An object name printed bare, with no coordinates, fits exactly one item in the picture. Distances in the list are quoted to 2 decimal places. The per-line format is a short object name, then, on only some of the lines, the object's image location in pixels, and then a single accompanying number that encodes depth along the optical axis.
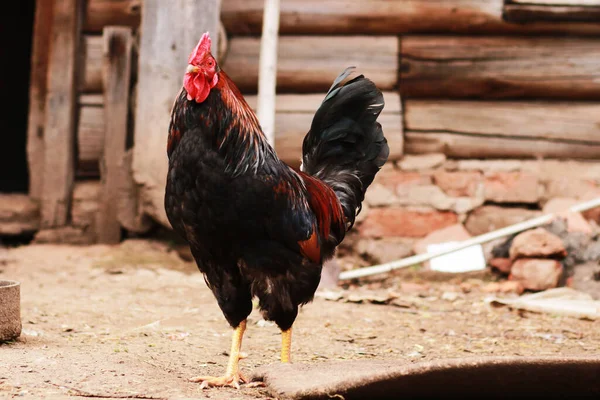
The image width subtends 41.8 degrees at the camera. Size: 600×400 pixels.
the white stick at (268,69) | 7.15
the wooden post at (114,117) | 7.55
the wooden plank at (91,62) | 7.85
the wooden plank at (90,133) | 7.88
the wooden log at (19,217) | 7.99
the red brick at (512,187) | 7.55
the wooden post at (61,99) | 7.82
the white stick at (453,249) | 6.94
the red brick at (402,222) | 7.57
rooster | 3.50
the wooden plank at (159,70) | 6.95
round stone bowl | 4.01
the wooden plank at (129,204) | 7.49
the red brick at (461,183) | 7.62
